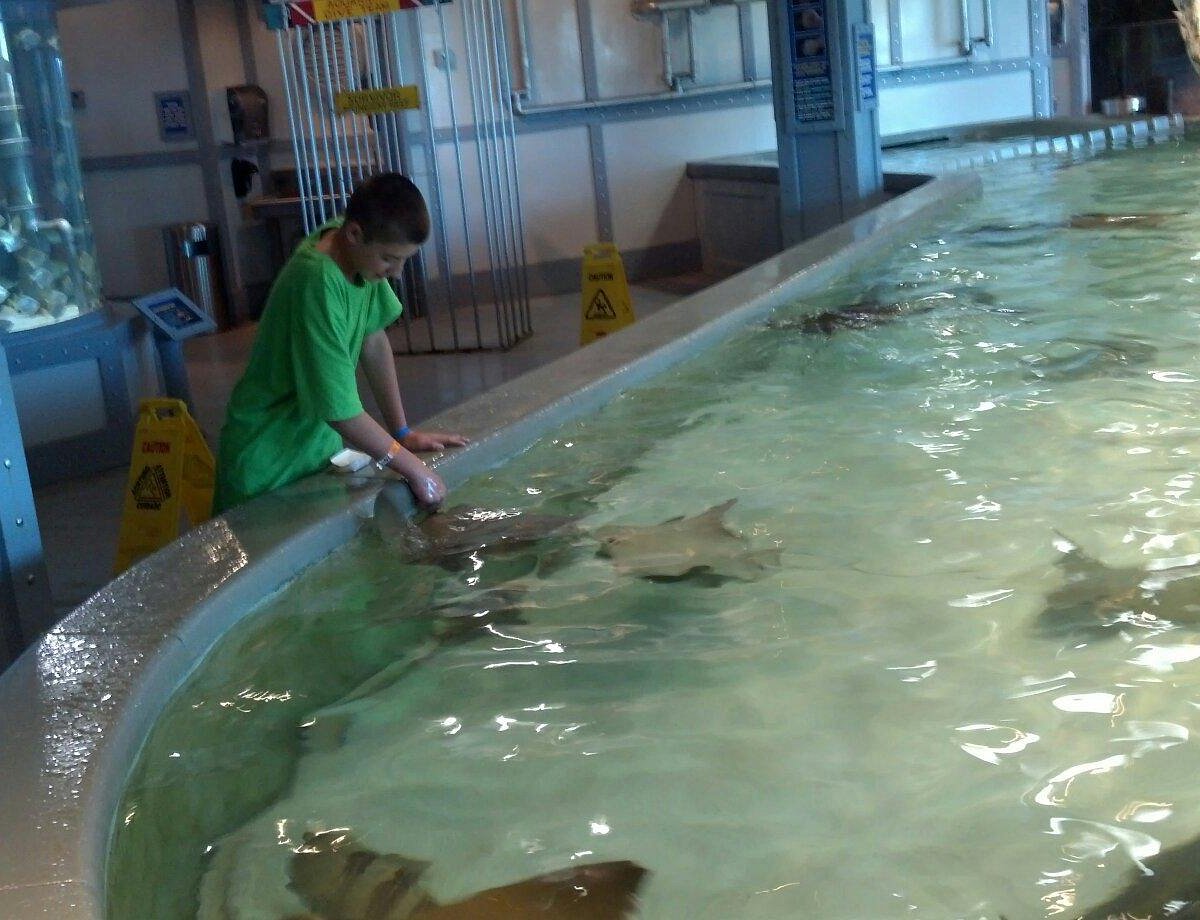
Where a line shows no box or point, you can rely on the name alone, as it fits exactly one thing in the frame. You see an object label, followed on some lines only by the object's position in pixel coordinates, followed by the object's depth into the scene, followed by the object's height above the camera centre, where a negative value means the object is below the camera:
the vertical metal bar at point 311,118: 8.66 +0.55
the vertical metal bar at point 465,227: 9.07 -0.28
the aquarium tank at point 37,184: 6.65 +0.24
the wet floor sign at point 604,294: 7.74 -0.68
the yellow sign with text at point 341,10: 7.77 +1.07
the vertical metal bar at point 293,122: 8.73 +0.54
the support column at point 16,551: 3.38 -0.78
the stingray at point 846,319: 5.76 -0.73
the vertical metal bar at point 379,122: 9.01 +0.55
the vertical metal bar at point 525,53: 11.70 +1.09
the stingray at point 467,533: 3.42 -0.89
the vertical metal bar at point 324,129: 8.74 +0.52
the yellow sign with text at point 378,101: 8.38 +0.59
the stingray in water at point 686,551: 3.21 -0.93
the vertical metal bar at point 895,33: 13.61 +1.07
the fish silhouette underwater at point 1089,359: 4.75 -0.85
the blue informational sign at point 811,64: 9.42 +0.59
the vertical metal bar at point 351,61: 9.04 +0.97
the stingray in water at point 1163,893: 1.82 -1.04
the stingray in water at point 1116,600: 2.75 -0.99
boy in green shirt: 3.45 -0.40
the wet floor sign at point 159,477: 4.65 -0.88
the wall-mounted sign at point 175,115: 11.93 +0.89
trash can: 11.41 -0.40
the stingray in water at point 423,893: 1.95 -1.01
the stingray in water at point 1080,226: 7.75 -0.59
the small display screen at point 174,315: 6.15 -0.43
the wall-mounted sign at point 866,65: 9.50 +0.55
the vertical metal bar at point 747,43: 12.60 +1.04
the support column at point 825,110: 9.44 +0.27
